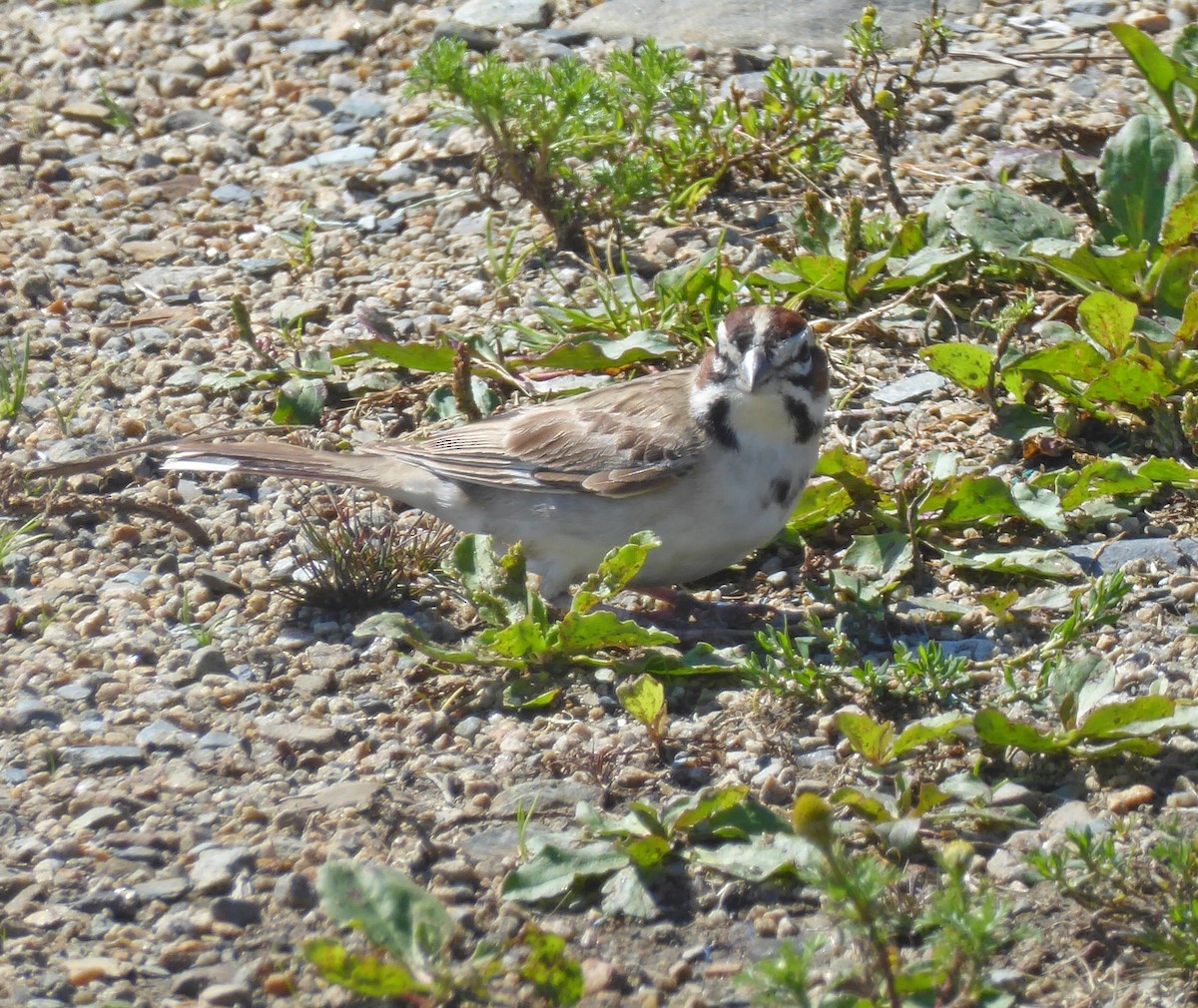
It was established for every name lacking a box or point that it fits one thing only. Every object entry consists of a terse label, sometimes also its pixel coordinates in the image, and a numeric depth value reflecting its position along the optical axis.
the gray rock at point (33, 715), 8.78
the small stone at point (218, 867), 7.37
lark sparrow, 9.70
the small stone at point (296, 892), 7.27
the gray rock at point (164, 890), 7.34
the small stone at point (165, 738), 8.59
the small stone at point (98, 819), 7.86
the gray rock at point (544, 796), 7.99
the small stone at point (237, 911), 7.16
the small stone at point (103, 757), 8.41
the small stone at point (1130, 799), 7.54
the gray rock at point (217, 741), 8.62
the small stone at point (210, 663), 9.31
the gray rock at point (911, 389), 11.66
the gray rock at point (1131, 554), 9.54
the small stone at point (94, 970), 6.76
